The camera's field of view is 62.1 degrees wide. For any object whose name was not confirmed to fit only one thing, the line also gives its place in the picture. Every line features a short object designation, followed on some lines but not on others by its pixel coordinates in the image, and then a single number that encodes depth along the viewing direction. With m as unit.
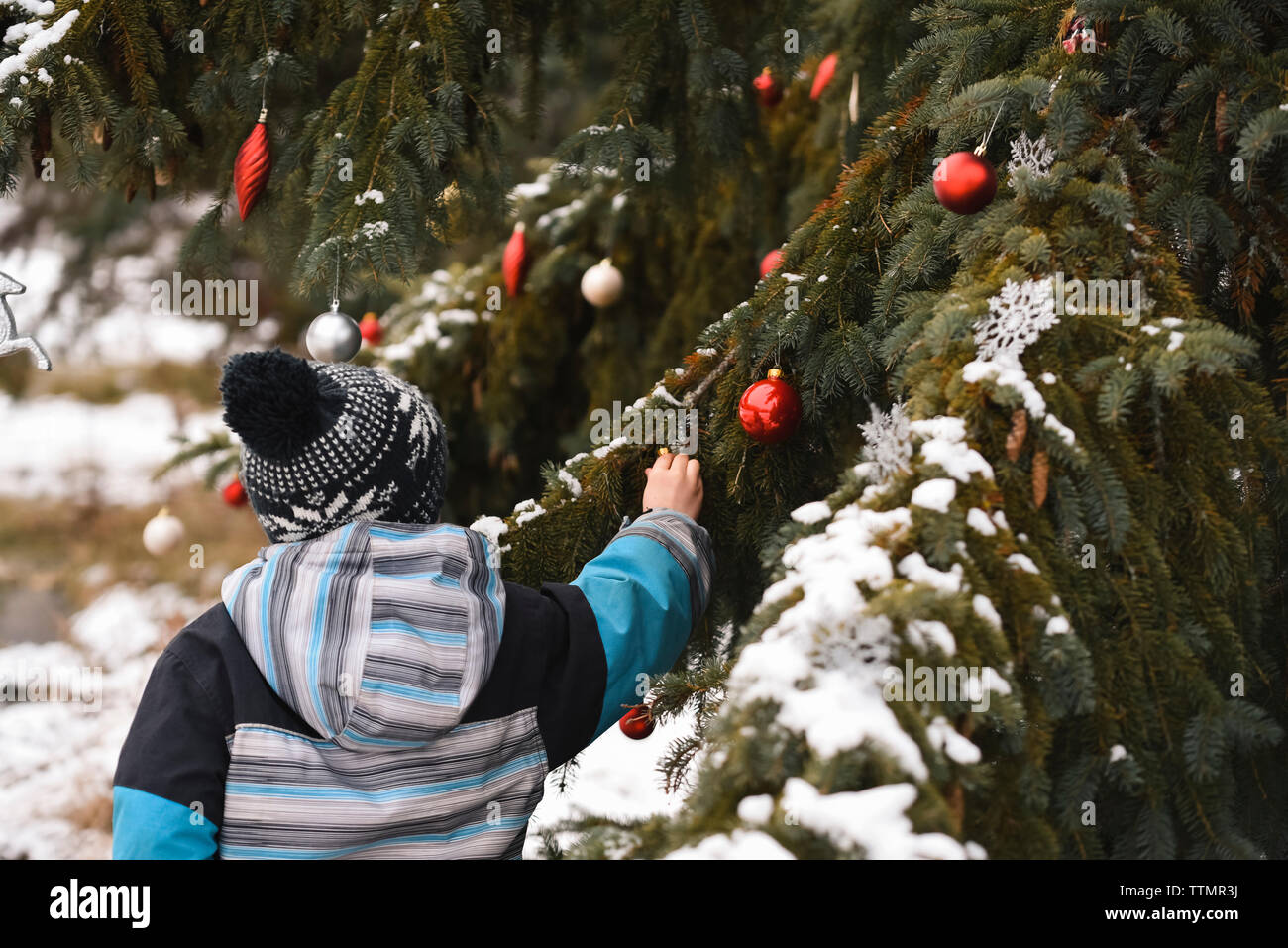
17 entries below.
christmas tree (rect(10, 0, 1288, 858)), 1.20
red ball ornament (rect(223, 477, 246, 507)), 3.58
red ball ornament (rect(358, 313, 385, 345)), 4.13
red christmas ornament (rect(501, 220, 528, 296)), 3.57
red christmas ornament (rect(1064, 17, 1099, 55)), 1.72
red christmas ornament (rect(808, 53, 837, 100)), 3.23
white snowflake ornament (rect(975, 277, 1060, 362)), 1.43
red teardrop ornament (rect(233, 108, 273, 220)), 2.29
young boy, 1.53
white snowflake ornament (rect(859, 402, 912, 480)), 1.41
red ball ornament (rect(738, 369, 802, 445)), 1.87
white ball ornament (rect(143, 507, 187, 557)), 3.54
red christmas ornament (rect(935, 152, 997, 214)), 1.68
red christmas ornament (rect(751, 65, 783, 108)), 3.12
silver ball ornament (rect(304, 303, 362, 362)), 2.20
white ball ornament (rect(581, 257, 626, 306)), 3.49
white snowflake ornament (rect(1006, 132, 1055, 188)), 1.70
